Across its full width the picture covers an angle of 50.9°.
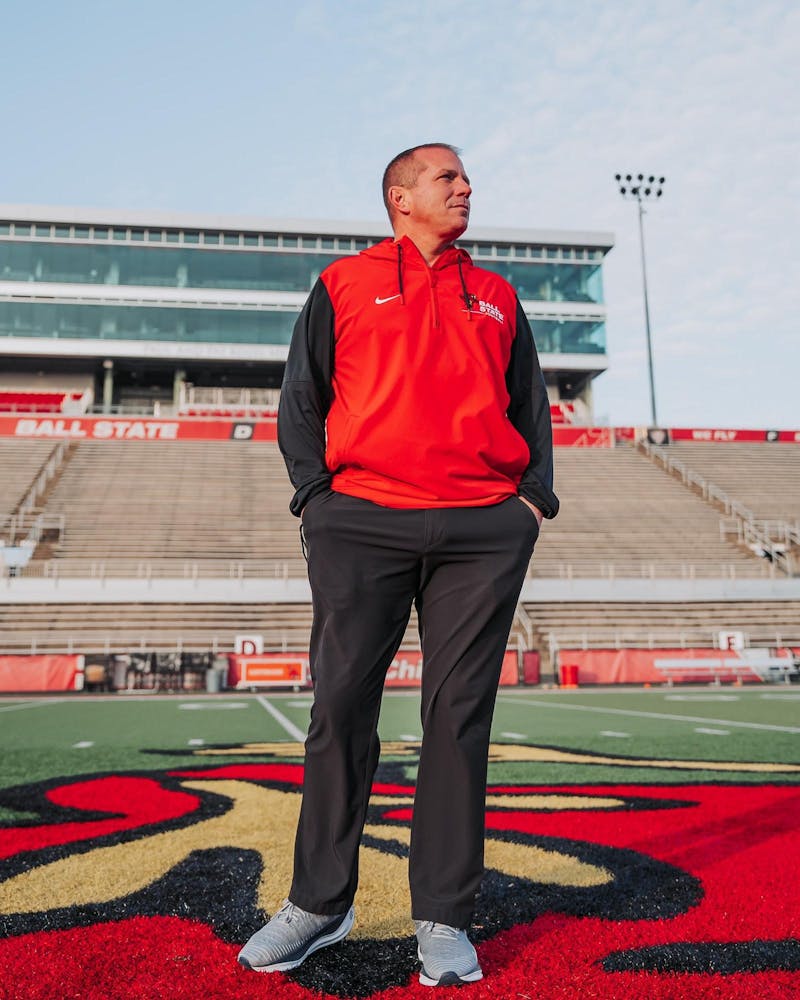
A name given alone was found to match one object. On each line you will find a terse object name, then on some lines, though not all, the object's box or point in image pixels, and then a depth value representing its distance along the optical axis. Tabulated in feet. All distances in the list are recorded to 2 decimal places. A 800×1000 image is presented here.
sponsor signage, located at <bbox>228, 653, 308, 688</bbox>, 48.52
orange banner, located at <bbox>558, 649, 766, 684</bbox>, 50.93
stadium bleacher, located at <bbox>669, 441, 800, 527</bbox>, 85.71
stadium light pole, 124.98
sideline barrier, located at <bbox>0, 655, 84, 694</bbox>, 46.55
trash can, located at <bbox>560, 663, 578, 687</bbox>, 49.60
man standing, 6.01
